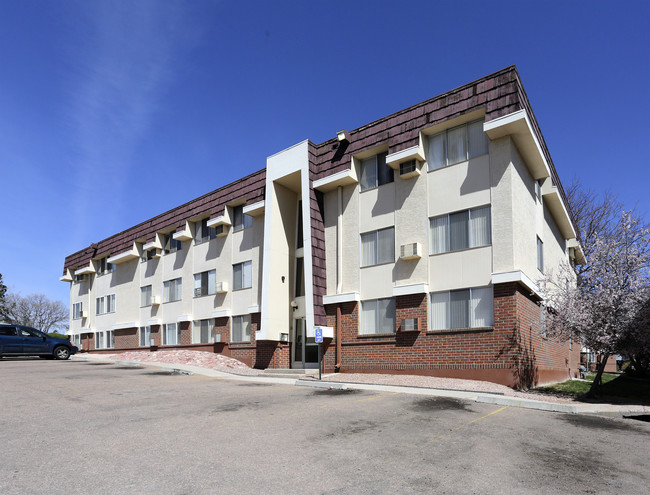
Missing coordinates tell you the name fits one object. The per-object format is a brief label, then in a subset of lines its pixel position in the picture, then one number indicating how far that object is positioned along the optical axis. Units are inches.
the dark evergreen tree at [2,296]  2506.2
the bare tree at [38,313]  3129.9
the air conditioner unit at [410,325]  698.1
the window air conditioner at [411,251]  715.4
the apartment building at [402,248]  654.5
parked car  969.5
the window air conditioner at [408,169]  737.6
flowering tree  566.6
